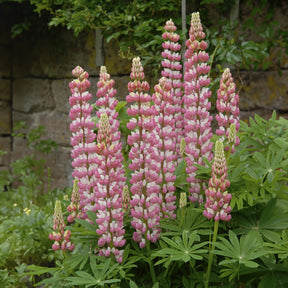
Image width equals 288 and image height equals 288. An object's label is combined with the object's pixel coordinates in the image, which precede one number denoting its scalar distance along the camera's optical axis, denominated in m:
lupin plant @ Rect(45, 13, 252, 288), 1.35
